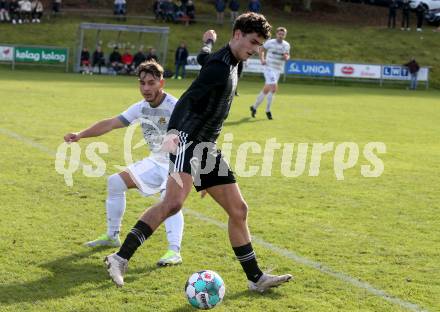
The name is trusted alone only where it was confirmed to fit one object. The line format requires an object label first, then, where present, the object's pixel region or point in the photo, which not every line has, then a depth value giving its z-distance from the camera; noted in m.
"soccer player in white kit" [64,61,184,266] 6.84
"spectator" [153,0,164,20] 46.44
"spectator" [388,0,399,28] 48.80
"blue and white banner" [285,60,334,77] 38.97
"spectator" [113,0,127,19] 46.50
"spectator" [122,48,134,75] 37.50
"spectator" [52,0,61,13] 46.06
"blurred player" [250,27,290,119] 19.39
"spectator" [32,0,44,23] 43.88
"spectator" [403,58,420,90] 38.22
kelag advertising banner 37.47
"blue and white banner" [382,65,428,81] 38.75
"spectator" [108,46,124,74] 37.22
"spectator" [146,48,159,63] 35.53
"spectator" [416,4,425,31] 48.78
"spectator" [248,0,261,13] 47.57
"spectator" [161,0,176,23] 46.34
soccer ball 5.48
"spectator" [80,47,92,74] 37.00
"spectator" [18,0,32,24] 43.28
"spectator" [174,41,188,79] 36.26
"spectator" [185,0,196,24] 46.78
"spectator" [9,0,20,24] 43.31
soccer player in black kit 5.59
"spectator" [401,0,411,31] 48.04
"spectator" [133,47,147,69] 37.12
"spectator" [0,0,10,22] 43.28
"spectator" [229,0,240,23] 47.09
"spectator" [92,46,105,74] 36.88
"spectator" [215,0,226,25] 46.31
